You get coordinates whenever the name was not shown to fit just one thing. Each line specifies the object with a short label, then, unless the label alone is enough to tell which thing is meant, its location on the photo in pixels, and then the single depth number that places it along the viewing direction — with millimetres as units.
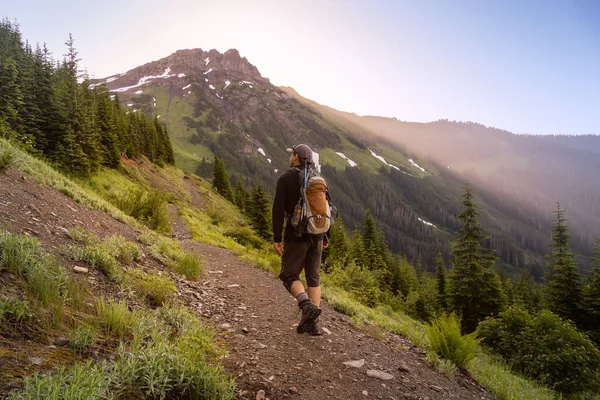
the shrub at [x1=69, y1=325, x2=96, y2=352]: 2758
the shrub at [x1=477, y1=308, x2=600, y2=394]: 8586
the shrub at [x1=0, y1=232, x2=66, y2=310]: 3121
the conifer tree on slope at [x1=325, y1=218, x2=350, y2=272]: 38506
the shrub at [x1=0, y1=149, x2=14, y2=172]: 7595
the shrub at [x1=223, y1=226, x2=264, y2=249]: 20694
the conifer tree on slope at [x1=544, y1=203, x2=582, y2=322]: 24422
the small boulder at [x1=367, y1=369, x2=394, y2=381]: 4245
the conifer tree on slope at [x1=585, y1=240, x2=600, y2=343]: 23000
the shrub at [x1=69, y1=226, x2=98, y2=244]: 5754
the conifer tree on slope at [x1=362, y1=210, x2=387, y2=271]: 41531
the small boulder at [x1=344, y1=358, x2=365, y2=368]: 4414
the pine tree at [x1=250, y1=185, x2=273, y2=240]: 38875
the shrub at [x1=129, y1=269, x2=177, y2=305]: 4815
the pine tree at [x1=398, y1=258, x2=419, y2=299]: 48812
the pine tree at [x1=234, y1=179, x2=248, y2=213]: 64600
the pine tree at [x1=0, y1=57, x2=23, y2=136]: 21922
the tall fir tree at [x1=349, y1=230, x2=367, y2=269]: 39988
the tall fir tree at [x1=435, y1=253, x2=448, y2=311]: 41772
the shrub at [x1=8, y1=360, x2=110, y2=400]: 1844
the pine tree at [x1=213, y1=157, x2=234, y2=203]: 64500
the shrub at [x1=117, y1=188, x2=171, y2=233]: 13711
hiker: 5020
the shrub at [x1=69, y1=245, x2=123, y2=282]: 4801
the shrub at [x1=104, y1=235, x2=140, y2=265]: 5910
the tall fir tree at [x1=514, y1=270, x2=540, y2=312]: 46281
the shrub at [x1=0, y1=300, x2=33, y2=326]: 2619
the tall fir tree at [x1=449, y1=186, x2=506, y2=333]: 25109
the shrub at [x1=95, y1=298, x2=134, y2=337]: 3234
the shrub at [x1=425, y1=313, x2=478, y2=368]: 5449
